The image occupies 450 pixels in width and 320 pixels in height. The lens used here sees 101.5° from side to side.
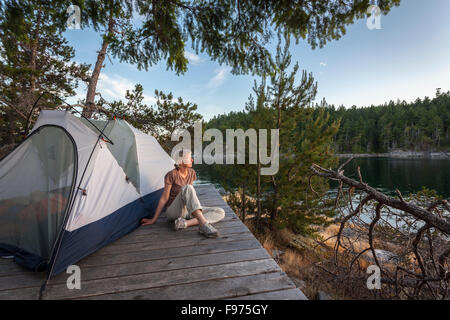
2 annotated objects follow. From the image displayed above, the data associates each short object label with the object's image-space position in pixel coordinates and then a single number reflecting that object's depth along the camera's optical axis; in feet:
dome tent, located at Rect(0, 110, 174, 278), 6.55
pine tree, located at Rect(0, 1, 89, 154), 21.47
